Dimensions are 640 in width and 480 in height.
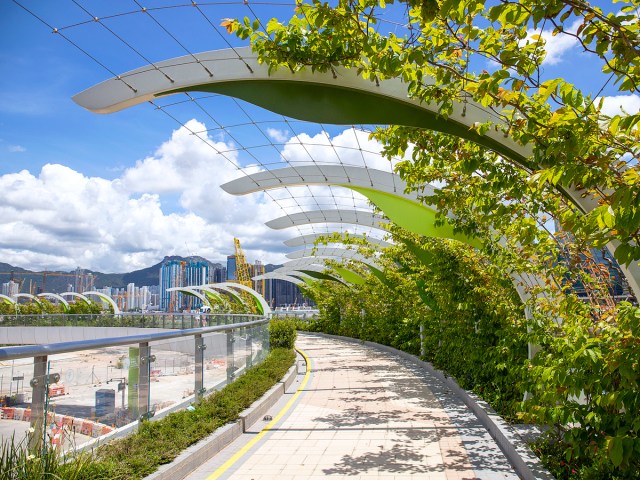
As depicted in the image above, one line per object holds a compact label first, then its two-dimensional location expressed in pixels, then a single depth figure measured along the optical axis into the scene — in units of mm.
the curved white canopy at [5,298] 69731
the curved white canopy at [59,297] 61725
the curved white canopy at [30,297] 68838
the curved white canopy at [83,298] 57719
